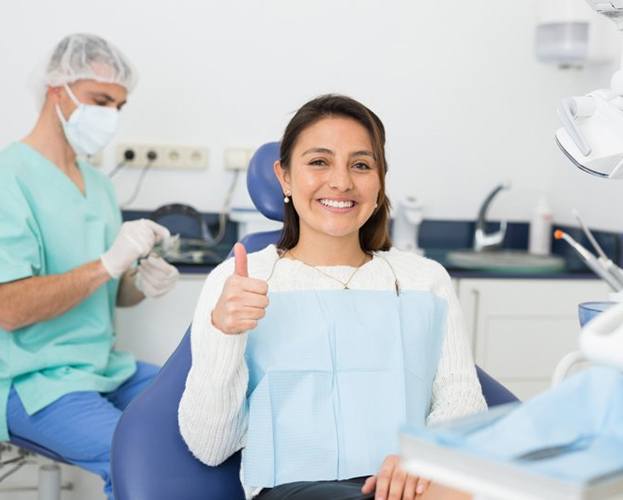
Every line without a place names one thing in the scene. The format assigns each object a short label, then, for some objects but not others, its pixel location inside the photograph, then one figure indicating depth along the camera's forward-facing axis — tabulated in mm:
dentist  2012
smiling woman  1472
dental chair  1530
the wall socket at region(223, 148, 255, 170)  2928
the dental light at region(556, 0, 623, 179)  1140
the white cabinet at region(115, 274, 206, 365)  2596
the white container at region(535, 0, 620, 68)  2914
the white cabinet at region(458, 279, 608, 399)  2746
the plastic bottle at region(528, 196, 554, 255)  3133
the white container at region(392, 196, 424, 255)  2968
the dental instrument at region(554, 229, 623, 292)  1187
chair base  2227
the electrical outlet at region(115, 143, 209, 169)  2820
